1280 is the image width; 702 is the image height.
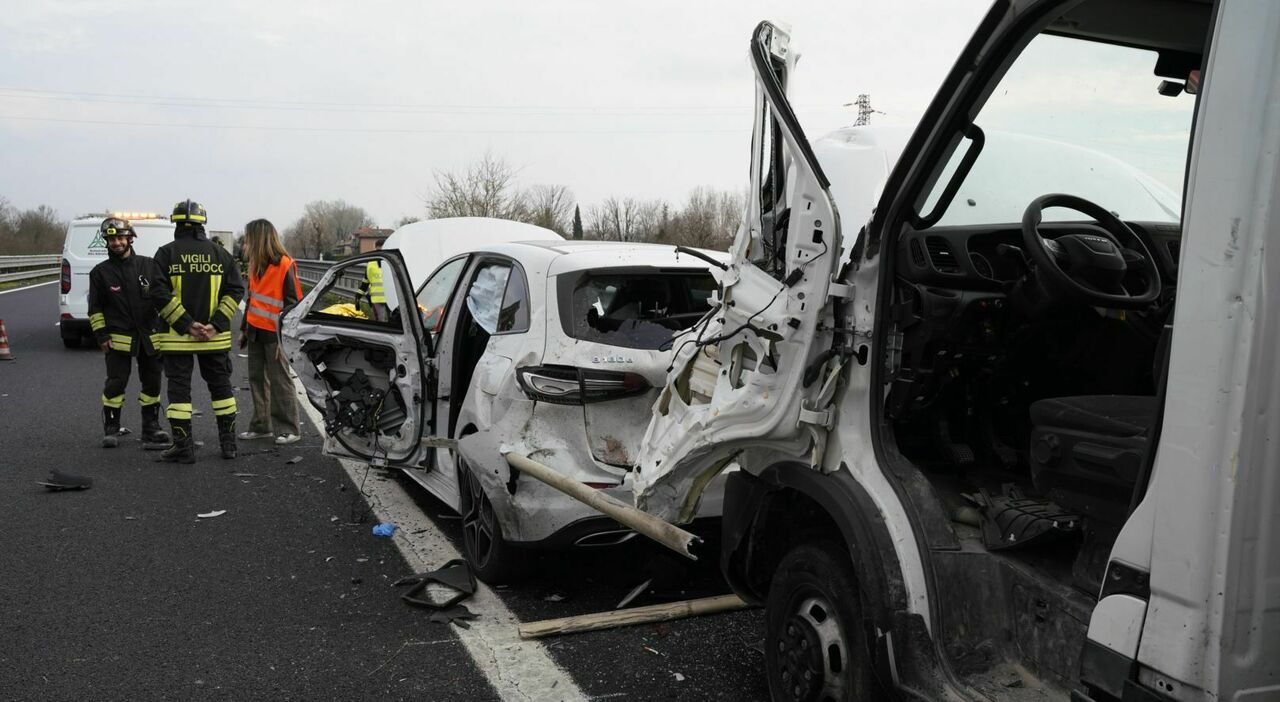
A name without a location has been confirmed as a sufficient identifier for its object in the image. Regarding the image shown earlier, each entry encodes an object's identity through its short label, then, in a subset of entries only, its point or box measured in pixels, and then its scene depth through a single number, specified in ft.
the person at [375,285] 21.22
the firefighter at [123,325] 25.62
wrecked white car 13.52
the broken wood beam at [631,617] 12.97
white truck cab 5.67
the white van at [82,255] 44.91
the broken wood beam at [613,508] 10.88
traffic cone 41.57
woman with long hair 26.63
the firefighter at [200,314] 24.36
